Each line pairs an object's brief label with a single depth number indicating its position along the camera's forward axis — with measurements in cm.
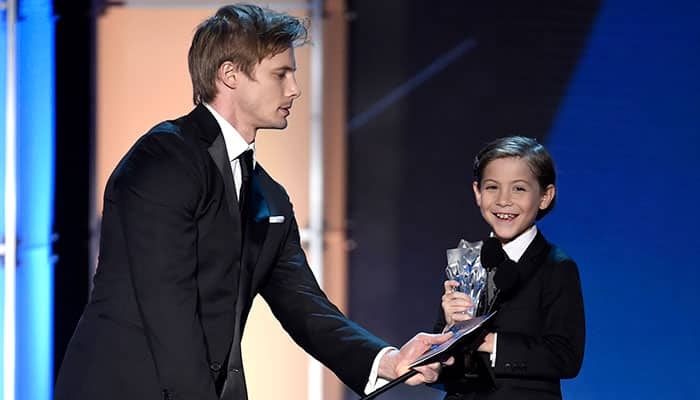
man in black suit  1225
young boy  1256
